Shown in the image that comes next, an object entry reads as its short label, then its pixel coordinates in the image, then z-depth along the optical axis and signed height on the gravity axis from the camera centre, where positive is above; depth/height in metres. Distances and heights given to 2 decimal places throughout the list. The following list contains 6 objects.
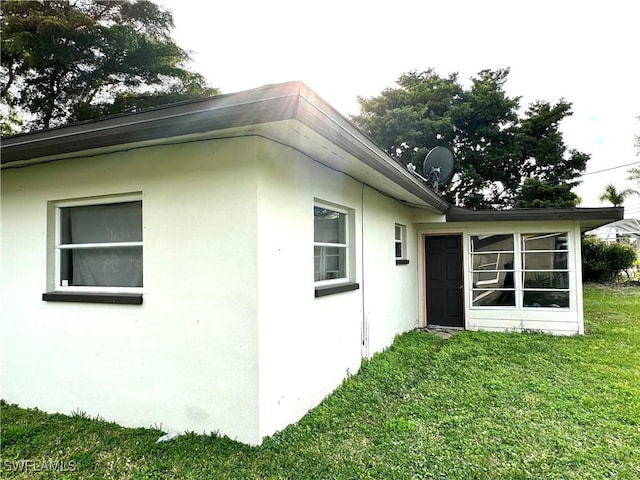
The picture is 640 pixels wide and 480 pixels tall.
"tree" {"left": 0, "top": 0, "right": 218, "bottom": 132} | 12.23 +7.20
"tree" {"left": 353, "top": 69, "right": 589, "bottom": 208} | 16.53 +5.48
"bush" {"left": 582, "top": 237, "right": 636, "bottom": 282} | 16.36 -0.48
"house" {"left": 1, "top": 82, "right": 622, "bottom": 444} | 2.76 -0.08
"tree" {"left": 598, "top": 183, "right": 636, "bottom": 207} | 19.16 +2.93
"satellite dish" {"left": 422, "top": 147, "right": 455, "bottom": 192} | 7.64 +1.82
